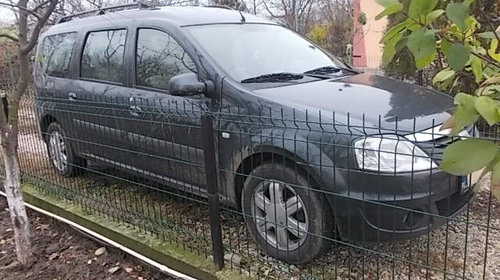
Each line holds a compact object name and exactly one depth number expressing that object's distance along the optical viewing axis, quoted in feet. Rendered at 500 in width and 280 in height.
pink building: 54.69
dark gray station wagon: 8.77
